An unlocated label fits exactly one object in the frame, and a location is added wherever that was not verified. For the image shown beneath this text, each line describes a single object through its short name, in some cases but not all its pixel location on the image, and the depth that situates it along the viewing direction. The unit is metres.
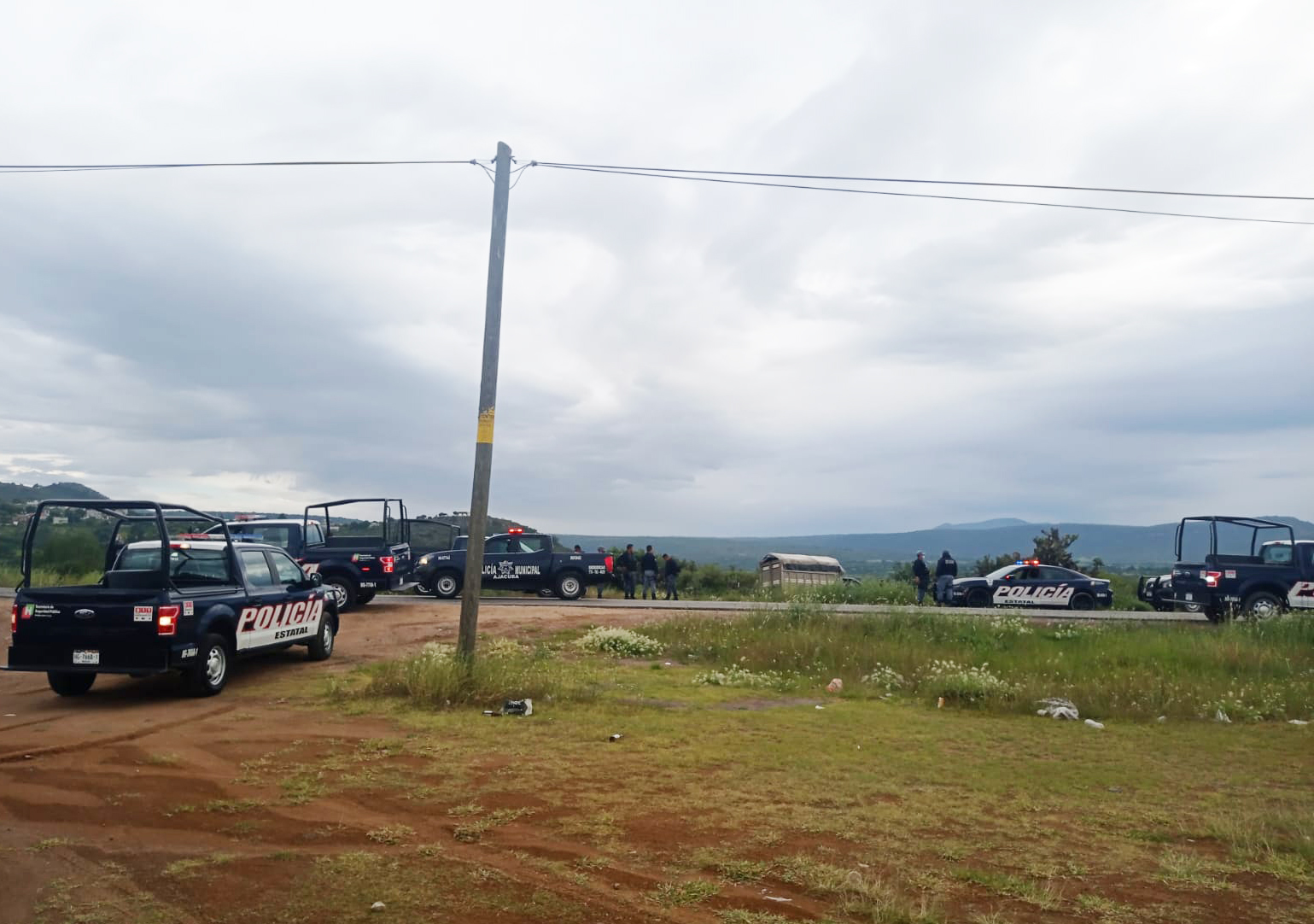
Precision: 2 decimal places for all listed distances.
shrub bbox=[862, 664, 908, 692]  13.43
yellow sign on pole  12.55
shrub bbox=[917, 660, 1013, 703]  12.37
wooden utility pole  12.44
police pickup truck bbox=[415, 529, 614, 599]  28.03
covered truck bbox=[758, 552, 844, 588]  35.50
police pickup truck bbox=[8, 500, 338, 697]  10.59
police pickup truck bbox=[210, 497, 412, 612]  22.39
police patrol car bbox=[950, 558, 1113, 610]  28.22
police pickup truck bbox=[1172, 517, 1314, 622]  22.12
